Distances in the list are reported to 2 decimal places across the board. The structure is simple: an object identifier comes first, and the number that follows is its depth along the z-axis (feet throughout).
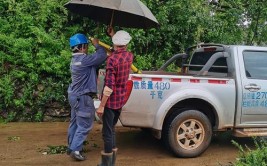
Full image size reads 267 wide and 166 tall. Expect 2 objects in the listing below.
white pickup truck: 19.57
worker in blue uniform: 19.31
